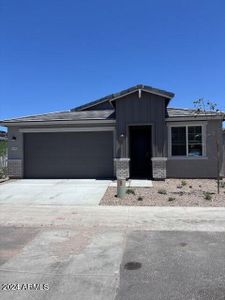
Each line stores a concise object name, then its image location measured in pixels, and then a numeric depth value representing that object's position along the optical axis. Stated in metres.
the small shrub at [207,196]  7.59
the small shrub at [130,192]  8.30
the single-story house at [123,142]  10.86
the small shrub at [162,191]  8.38
